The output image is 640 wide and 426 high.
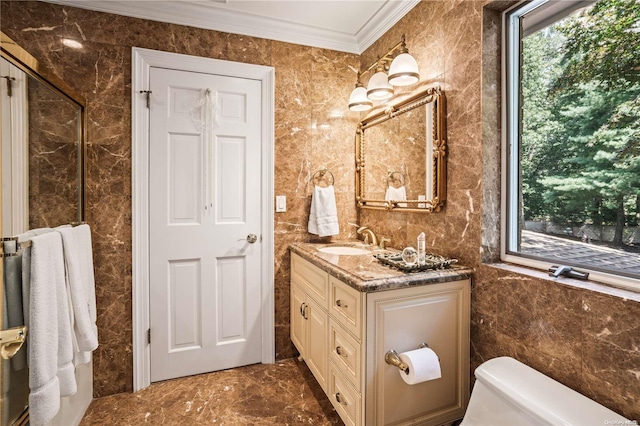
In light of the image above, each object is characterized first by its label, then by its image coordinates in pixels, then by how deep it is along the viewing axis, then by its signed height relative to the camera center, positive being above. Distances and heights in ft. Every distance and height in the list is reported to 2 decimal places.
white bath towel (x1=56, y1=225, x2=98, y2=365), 4.27 -1.21
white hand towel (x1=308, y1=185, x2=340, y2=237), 7.54 -0.14
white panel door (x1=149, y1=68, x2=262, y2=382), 6.77 -0.34
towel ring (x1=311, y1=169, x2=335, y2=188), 7.92 +0.80
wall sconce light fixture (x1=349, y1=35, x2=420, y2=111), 5.61 +2.58
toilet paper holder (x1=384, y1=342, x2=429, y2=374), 4.18 -2.11
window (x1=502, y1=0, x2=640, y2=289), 3.45 +0.92
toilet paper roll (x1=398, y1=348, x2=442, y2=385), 4.06 -2.10
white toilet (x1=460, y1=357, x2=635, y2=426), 3.01 -2.03
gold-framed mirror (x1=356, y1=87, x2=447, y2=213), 5.50 +1.13
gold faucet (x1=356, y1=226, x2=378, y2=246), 7.32 -0.63
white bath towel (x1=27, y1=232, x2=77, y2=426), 3.44 -1.51
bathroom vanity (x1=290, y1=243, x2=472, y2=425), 4.27 -1.92
